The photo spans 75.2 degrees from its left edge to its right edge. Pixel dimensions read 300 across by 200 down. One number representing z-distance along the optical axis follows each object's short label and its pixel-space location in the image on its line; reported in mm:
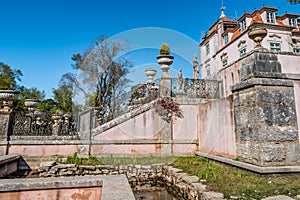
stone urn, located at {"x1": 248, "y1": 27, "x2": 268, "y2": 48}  4652
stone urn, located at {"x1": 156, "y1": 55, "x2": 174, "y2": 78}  8047
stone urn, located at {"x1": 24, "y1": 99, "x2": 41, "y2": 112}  8539
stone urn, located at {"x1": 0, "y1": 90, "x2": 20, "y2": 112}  6703
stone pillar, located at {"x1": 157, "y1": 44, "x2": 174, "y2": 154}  7238
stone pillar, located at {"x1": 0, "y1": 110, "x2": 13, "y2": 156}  6504
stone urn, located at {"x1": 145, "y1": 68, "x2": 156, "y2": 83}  9996
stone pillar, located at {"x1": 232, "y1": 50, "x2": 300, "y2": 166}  4125
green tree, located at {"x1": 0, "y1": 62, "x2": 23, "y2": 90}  23222
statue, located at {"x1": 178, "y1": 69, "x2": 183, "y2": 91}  8037
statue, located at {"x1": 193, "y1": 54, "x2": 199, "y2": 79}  10072
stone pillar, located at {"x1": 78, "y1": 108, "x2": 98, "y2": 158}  6828
